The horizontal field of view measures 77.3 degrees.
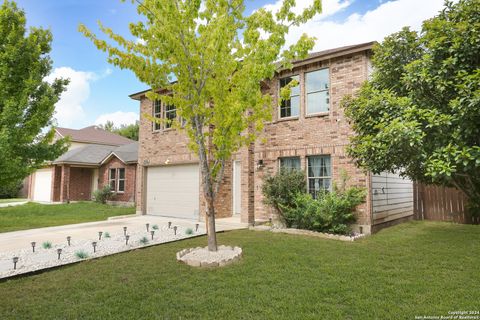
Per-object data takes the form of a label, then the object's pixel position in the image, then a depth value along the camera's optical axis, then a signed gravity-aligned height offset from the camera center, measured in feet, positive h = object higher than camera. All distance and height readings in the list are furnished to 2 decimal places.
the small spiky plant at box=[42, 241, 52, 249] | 24.62 -5.32
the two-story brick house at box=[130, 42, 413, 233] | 31.37 +2.79
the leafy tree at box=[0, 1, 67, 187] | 24.71 +7.62
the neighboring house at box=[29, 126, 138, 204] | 65.10 +1.33
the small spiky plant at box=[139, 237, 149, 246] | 25.71 -5.22
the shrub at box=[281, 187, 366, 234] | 28.76 -3.04
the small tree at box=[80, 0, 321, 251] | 19.10 +8.17
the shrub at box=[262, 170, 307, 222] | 32.83 -0.94
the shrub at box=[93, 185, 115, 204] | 66.13 -3.03
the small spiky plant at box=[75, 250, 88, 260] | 20.85 -5.22
